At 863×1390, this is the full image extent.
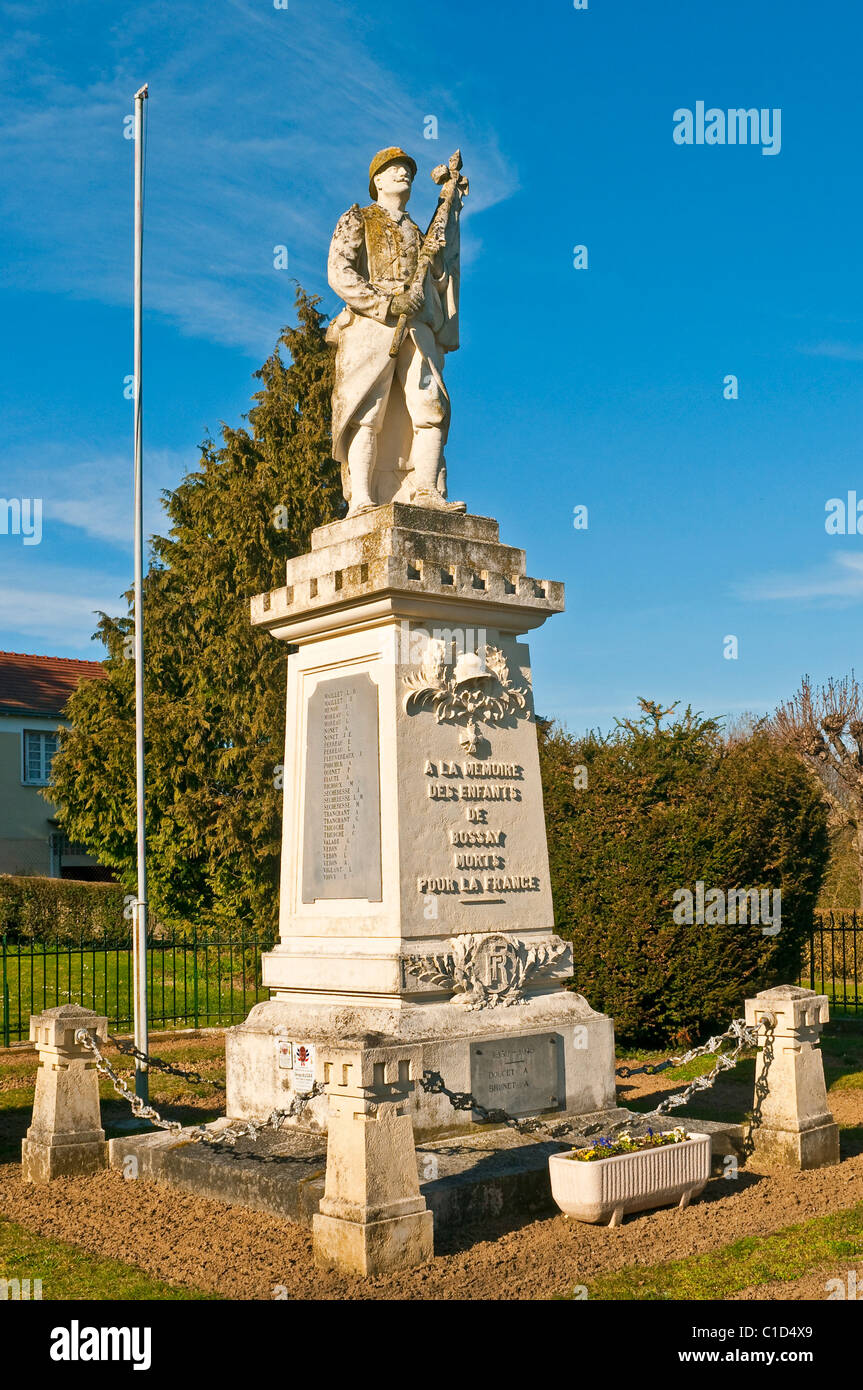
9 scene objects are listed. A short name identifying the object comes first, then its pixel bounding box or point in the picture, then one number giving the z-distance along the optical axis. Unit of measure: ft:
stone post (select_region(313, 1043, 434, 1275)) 18.49
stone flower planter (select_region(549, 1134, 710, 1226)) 20.65
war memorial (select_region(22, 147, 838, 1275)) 23.47
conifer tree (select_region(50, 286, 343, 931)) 66.85
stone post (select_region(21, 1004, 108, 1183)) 26.27
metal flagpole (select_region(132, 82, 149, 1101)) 36.06
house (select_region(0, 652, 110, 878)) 105.40
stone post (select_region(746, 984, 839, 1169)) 25.96
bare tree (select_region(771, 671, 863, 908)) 81.41
